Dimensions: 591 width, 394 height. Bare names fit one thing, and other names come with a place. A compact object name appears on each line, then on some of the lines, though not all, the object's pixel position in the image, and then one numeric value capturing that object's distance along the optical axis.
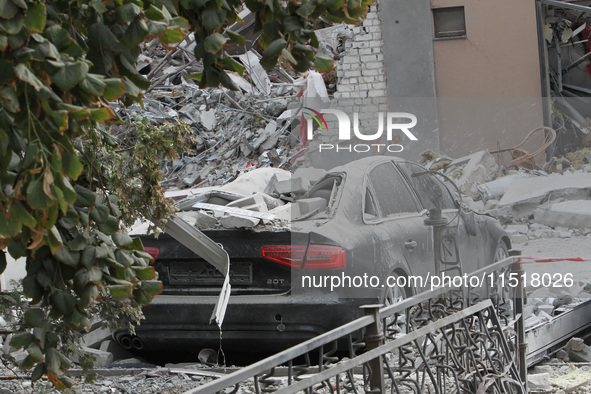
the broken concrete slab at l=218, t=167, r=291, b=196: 15.40
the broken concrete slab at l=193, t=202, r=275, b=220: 11.75
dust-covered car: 11.20
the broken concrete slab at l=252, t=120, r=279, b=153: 29.69
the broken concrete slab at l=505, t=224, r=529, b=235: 14.93
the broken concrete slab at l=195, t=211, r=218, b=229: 11.77
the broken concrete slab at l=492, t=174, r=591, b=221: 15.04
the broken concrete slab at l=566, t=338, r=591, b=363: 13.36
